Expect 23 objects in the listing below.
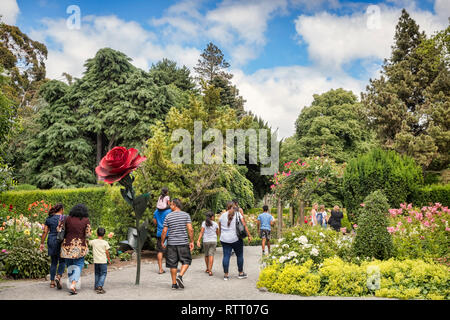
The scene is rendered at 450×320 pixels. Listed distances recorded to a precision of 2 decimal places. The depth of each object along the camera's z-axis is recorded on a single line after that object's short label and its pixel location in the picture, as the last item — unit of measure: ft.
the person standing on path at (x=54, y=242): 22.41
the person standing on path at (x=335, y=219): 46.55
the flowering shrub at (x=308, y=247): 24.77
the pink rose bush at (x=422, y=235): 27.04
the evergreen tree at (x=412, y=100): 73.46
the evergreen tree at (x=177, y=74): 115.03
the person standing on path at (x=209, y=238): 28.62
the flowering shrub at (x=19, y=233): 28.49
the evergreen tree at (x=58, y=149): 80.94
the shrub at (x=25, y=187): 71.52
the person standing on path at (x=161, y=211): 28.14
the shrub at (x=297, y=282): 21.21
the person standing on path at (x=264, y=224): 35.94
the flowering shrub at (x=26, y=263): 26.53
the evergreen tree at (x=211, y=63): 134.41
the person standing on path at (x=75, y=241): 21.36
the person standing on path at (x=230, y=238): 26.37
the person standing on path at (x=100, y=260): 21.47
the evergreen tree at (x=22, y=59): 98.53
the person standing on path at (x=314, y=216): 47.60
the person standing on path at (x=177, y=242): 22.77
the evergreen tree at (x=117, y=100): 81.97
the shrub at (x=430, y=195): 44.16
